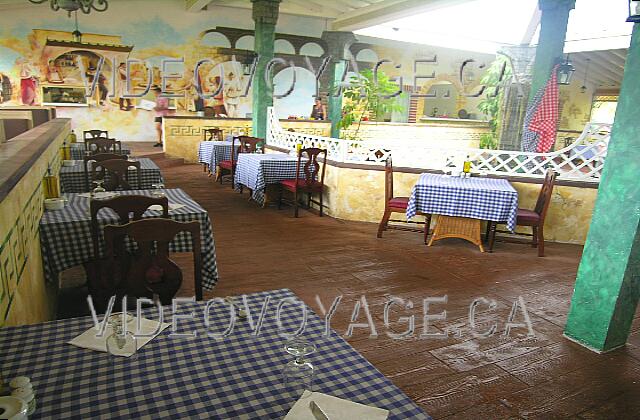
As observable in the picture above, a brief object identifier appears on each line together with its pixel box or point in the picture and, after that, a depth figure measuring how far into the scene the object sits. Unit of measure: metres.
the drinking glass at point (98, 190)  3.72
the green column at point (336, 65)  11.77
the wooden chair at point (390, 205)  5.44
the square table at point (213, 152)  8.81
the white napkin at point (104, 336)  1.47
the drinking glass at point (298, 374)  1.27
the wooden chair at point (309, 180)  6.36
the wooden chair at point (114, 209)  2.65
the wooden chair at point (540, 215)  5.09
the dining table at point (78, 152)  6.89
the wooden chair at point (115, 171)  4.25
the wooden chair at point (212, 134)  10.57
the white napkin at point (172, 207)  3.37
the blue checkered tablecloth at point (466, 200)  5.07
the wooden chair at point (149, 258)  2.12
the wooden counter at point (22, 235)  1.79
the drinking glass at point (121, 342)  1.43
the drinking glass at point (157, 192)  3.63
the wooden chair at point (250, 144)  8.33
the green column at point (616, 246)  2.83
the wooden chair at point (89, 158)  4.82
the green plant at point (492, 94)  10.34
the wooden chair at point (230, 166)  8.19
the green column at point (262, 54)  8.59
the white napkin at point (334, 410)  1.15
